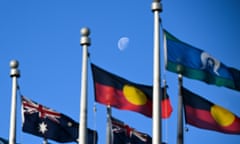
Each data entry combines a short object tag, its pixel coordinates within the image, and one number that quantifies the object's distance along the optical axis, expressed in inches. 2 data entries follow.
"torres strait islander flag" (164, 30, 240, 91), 1091.3
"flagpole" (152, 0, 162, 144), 987.9
